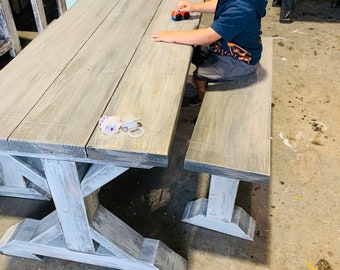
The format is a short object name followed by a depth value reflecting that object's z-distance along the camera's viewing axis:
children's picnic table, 1.07
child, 1.55
